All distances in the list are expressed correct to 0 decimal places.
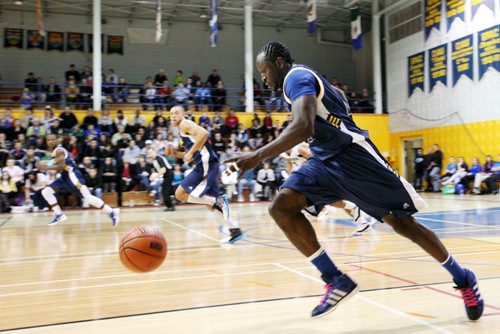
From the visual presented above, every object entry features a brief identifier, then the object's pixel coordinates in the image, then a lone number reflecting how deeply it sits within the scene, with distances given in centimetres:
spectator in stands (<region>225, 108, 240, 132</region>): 1759
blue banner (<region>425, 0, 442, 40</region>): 1839
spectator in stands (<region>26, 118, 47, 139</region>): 1460
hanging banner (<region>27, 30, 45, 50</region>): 2055
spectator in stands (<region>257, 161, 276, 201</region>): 1538
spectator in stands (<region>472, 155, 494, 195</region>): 1570
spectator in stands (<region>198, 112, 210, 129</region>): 1675
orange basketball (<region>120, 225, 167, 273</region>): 359
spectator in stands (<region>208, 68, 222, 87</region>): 2000
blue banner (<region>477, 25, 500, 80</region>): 1583
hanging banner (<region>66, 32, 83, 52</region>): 2116
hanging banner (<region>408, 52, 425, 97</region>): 1947
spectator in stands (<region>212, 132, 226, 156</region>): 1578
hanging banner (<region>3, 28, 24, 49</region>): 2020
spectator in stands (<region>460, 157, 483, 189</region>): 1619
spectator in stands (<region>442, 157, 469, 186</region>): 1650
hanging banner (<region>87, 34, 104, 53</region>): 2151
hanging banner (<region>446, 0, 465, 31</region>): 1717
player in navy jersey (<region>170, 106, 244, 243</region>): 635
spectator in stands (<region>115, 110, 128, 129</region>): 1589
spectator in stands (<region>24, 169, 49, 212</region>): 1311
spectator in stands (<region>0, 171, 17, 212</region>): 1280
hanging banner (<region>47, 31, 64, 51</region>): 2091
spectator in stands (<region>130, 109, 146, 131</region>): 1623
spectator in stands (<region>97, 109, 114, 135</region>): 1578
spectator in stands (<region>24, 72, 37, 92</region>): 1758
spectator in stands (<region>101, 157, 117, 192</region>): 1416
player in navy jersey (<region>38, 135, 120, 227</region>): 819
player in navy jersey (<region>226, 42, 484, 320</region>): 281
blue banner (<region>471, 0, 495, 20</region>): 1591
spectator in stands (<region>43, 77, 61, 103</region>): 1756
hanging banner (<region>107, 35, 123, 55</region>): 2183
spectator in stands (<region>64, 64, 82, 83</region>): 1800
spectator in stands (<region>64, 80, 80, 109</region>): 1705
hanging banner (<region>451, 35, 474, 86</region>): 1695
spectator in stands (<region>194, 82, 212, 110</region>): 1877
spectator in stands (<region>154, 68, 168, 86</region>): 1897
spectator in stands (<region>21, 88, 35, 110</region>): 1625
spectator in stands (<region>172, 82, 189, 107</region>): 1837
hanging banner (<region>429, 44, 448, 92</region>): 1817
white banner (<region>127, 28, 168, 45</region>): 2211
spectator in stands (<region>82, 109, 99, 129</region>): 1573
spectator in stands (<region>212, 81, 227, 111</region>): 1936
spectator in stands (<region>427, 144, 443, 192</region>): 1778
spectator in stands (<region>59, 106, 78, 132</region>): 1553
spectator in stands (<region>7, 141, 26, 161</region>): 1357
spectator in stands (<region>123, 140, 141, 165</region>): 1464
